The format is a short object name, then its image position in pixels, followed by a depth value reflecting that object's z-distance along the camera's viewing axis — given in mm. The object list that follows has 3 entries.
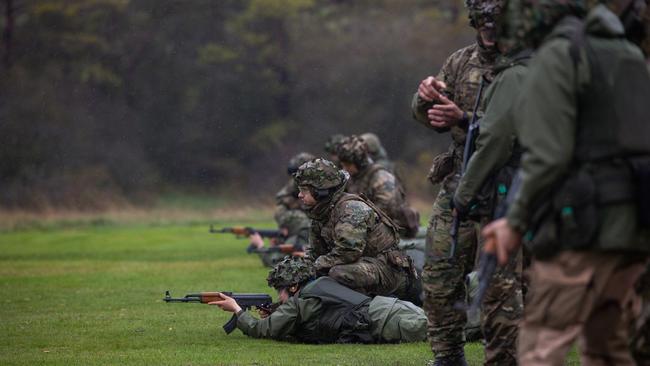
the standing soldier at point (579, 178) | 9625
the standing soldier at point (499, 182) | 12461
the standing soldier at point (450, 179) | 14180
